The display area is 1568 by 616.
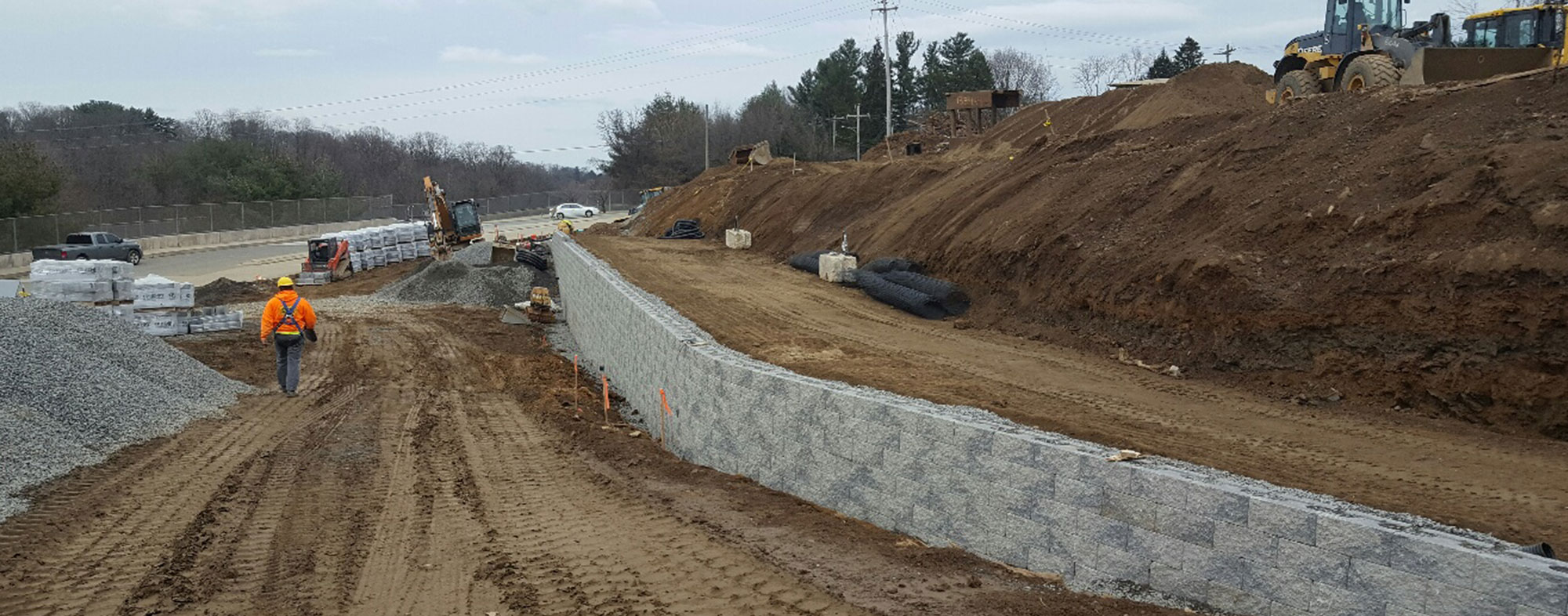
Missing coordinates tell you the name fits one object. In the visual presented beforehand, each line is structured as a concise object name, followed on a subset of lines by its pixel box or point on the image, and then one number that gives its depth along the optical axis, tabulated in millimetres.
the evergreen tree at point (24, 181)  46312
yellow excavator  38531
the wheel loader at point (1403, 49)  17281
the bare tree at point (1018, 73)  97188
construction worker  13883
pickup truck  39531
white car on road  72375
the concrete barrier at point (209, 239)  44312
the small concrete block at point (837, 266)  21219
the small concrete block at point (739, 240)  30828
